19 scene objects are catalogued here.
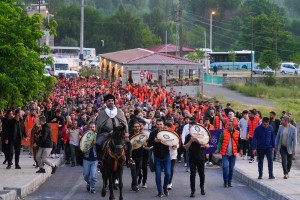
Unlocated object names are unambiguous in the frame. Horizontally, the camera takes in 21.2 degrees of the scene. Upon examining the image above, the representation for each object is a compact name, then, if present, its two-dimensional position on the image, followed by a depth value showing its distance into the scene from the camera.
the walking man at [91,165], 18.94
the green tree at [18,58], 22.89
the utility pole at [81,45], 76.75
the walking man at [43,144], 21.88
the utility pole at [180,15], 64.69
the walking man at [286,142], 20.83
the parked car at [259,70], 95.19
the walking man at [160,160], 18.44
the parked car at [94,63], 109.53
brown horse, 16.89
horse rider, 17.81
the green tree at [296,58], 88.53
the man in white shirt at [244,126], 25.98
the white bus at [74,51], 116.88
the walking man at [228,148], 19.88
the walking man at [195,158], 18.42
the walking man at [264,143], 20.75
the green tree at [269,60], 89.29
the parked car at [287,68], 98.98
